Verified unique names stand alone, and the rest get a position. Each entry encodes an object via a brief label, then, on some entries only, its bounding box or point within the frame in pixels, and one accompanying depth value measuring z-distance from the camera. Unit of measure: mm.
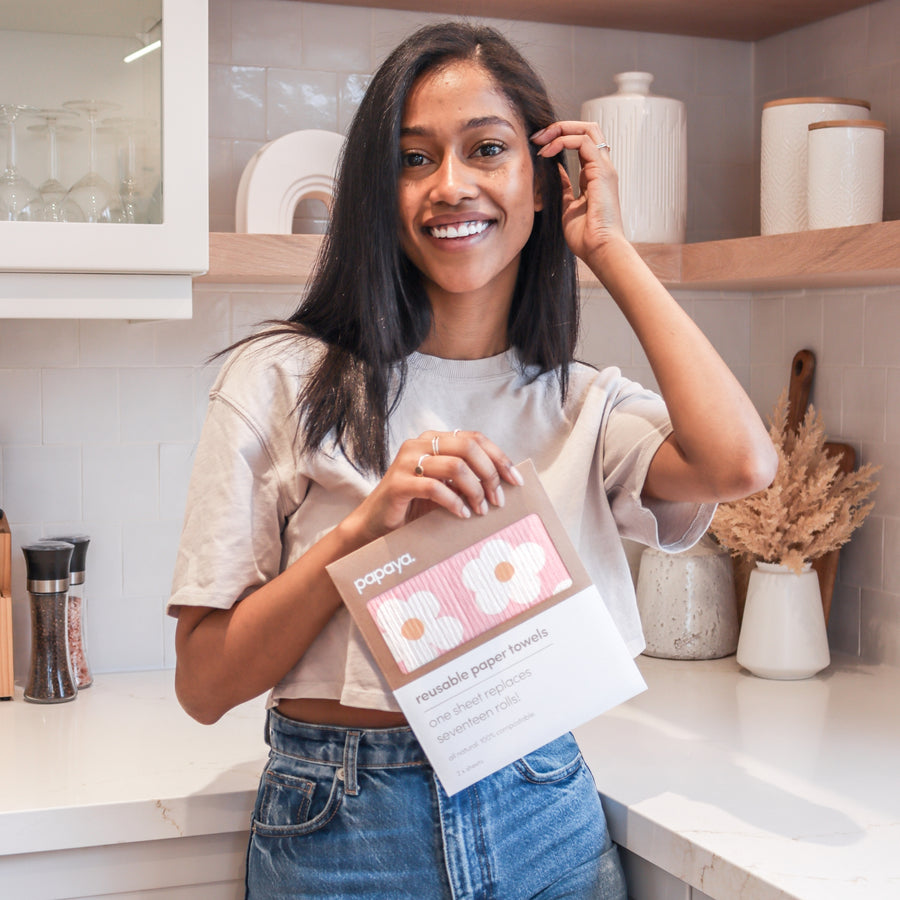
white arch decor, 1659
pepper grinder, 1635
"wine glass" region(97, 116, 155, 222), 1459
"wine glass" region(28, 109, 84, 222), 1432
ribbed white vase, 1817
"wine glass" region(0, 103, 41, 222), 1418
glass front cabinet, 1408
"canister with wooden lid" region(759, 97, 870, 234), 1706
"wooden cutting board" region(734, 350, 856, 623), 1865
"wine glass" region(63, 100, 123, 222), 1449
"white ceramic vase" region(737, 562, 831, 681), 1734
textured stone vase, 1851
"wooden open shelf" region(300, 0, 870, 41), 1822
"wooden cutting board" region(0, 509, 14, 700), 1651
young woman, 1047
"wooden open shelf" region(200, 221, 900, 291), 1460
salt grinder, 1683
